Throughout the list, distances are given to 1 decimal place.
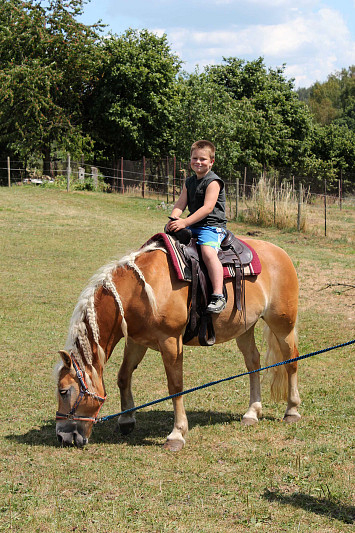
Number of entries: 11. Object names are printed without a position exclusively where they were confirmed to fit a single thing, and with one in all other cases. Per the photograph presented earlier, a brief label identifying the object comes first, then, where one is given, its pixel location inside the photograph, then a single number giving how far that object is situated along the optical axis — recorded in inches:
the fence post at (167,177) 1091.6
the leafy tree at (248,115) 1083.3
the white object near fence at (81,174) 1177.4
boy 209.5
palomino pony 192.1
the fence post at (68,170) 1063.0
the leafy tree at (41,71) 1191.6
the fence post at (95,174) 1163.1
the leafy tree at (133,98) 1282.0
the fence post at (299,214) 821.9
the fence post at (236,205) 903.1
